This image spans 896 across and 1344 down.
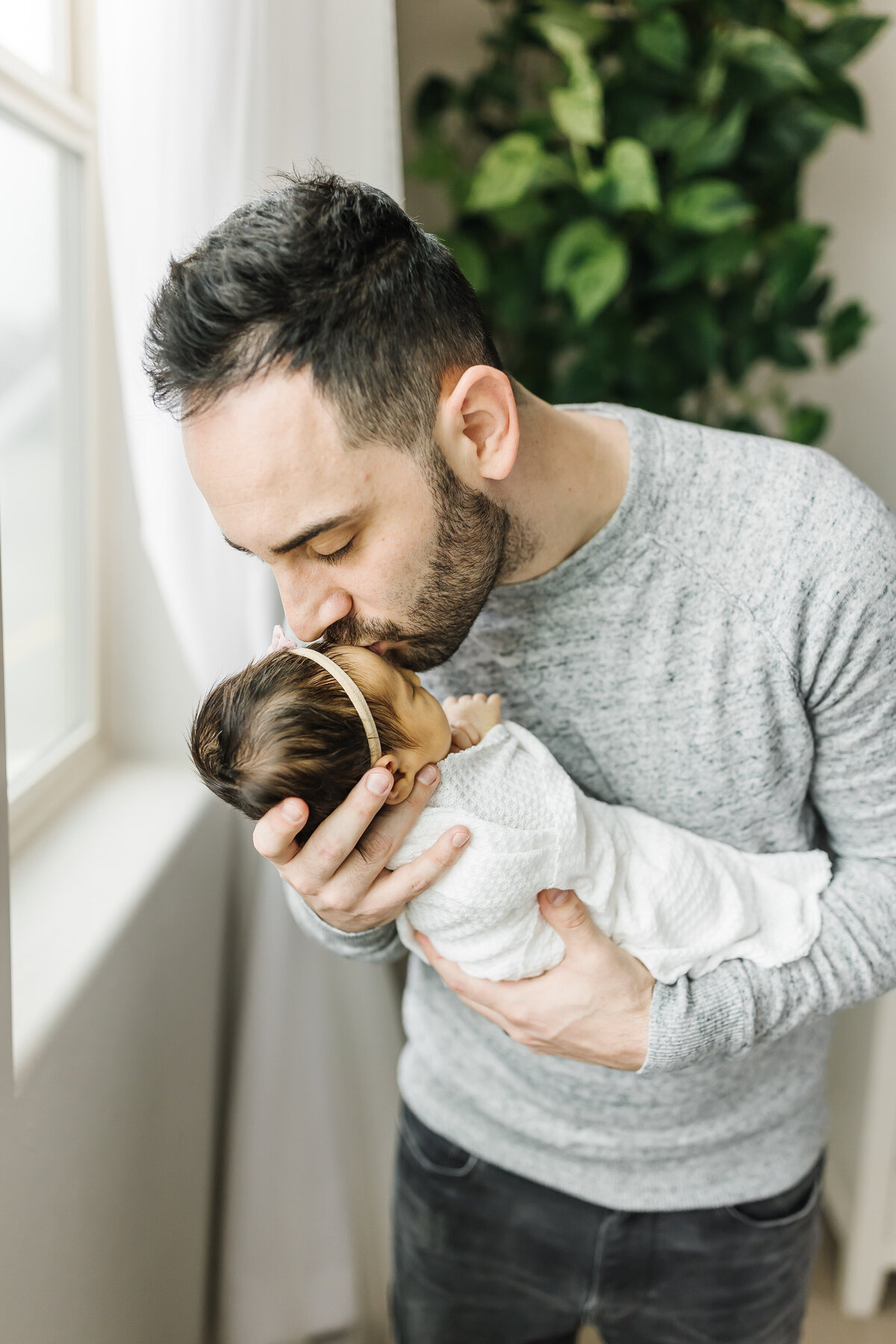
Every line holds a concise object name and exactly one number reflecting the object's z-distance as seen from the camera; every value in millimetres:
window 1252
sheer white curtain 1056
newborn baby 856
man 812
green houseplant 1588
